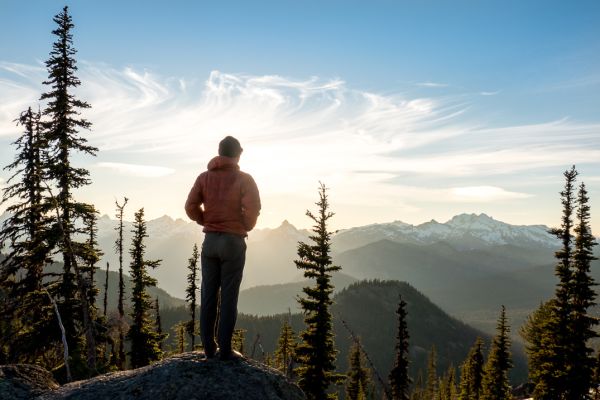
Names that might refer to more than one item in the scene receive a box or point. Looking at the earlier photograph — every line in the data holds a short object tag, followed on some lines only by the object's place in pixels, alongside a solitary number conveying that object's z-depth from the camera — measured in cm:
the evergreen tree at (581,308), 3406
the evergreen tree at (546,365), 3588
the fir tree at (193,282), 3868
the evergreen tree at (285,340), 3625
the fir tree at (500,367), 4309
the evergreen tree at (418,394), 10125
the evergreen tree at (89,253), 1973
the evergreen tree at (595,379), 3422
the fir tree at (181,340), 4959
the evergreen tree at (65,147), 2053
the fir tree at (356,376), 5112
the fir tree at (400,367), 3428
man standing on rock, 739
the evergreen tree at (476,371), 5303
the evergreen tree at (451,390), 7816
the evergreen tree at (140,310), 3400
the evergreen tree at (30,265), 1988
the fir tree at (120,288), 3325
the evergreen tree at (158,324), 3834
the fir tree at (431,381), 9356
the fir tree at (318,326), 2636
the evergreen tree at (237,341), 3515
